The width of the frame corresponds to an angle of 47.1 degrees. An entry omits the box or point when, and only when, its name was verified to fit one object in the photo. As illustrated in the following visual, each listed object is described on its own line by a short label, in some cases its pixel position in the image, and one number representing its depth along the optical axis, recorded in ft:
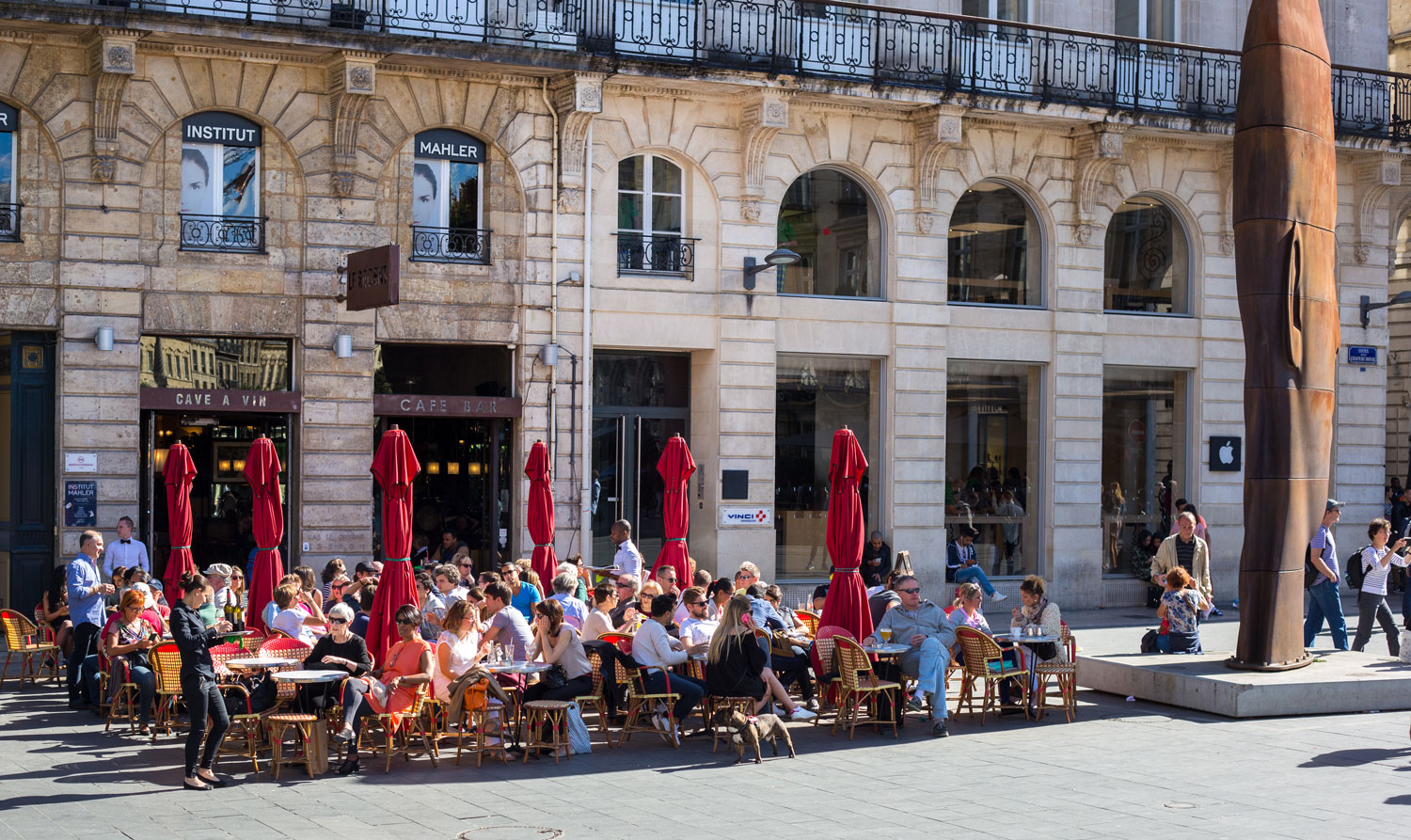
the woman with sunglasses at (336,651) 42.11
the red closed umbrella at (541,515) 60.08
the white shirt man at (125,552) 60.34
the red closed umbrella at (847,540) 50.16
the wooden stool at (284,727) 39.14
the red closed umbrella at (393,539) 47.06
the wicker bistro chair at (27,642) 54.24
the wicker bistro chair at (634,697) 44.21
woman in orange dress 40.63
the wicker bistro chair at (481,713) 41.96
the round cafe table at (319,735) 39.65
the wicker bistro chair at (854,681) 45.55
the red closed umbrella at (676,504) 59.98
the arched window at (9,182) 65.41
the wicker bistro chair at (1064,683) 48.78
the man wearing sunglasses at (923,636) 46.88
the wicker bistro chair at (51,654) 55.62
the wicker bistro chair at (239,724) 40.98
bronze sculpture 51.62
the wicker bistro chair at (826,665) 47.83
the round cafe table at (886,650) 46.47
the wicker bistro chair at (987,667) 48.14
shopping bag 42.88
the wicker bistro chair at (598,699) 43.83
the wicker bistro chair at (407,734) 40.91
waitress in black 37.99
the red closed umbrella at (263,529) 52.60
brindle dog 41.29
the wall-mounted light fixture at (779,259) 71.15
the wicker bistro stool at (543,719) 42.14
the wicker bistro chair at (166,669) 44.11
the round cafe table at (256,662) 42.24
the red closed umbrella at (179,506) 57.16
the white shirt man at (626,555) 63.10
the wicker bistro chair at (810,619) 56.37
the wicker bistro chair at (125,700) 45.60
